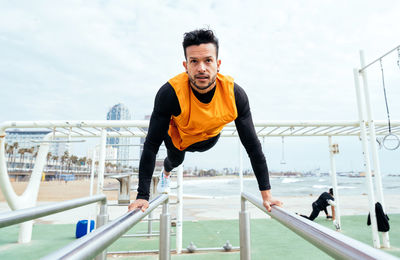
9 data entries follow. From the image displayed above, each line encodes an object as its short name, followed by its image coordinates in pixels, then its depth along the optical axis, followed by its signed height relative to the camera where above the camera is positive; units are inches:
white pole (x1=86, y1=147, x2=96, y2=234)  162.6 -0.8
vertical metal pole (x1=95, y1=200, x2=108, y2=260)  64.7 -12.0
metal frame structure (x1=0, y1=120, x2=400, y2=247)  153.9 +27.3
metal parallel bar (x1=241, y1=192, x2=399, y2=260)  16.6 -6.0
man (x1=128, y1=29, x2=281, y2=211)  64.6 +17.7
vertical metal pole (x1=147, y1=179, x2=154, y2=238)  168.8 -31.8
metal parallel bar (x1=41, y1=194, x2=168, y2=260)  19.7 -6.9
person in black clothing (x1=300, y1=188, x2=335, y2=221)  229.9 -32.3
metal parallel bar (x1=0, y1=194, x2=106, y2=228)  29.9 -5.8
